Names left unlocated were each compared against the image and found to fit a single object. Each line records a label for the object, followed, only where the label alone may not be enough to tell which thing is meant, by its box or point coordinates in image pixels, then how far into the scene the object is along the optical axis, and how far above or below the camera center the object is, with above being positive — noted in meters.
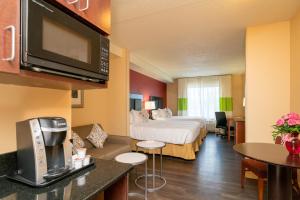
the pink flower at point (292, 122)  1.49 -0.18
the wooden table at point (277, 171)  1.43 -0.63
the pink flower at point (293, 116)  1.49 -0.13
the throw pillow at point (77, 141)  2.62 -0.62
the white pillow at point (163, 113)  6.40 -0.46
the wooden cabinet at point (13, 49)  0.66 +0.21
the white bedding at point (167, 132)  3.72 -0.71
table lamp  5.98 -0.13
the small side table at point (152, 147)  2.51 -0.68
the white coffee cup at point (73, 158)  1.07 -0.37
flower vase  1.50 -0.38
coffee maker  0.88 -0.26
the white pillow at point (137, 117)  4.64 -0.45
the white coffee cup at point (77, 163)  1.06 -0.39
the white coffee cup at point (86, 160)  1.12 -0.39
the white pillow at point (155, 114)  6.09 -0.47
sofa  2.65 -0.81
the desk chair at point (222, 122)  6.47 -0.79
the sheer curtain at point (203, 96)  7.65 +0.22
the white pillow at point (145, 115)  5.10 -0.41
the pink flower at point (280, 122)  1.58 -0.20
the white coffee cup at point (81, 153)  1.15 -0.35
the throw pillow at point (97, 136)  2.98 -0.64
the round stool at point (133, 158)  1.97 -0.69
